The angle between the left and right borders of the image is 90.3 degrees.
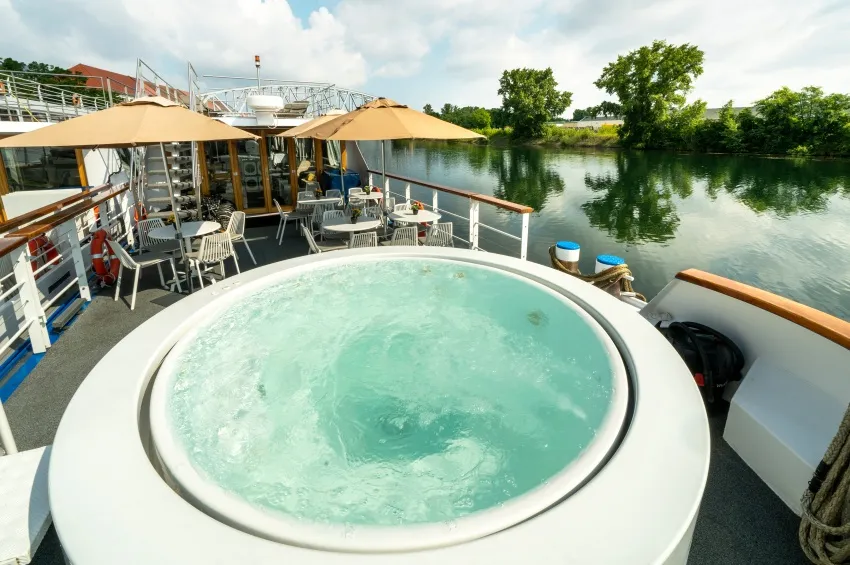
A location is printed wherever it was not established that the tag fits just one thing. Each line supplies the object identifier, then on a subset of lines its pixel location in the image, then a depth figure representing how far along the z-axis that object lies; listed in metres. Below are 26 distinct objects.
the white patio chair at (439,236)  4.84
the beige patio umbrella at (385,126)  3.88
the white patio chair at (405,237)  4.75
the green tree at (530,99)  43.91
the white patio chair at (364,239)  4.43
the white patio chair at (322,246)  4.35
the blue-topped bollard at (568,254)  4.19
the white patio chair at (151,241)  4.25
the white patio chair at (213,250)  3.85
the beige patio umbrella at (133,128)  2.91
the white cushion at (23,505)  1.23
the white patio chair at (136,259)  3.57
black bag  2.17
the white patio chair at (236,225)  4.36
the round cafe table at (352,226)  4.59
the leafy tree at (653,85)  33.94
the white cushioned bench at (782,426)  1.70
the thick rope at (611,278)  3.75
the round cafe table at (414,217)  4.99
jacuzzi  1.15
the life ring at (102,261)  4.11
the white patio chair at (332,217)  5.36
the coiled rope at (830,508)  1.40
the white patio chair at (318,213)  6.10
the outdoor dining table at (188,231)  4.12
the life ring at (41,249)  4.73
